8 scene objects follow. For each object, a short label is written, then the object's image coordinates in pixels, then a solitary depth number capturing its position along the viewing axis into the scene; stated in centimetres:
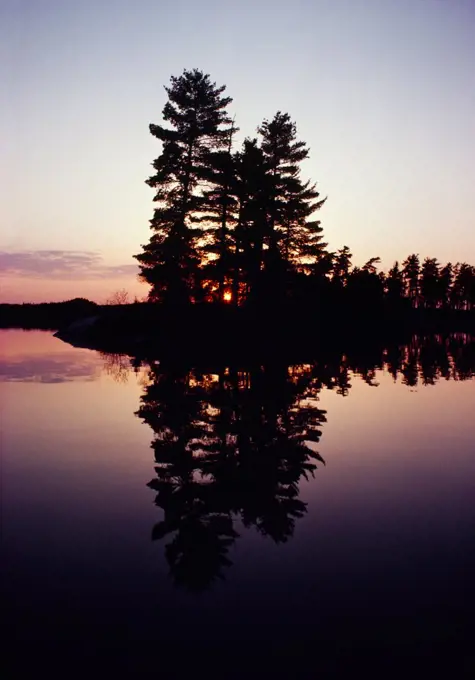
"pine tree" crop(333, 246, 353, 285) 7744
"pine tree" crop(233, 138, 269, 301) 3300
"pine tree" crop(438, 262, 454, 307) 10991
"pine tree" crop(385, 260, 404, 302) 9444
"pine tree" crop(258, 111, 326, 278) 3812
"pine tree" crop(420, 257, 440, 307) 10962
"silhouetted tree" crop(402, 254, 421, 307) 11438
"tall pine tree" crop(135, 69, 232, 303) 3173
